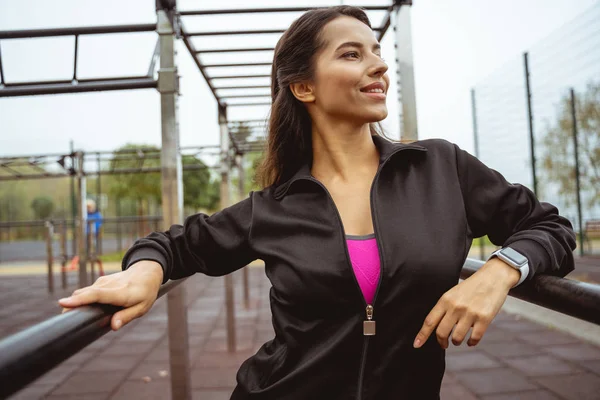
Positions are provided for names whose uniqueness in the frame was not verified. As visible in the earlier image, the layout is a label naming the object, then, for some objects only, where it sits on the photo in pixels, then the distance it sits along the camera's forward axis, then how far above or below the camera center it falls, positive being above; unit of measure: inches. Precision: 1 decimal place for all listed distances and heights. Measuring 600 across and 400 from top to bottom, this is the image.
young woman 36.4 -3.5
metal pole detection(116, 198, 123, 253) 442.7 -13.9
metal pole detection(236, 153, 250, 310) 227.2 +20.4
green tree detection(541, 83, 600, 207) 257.9 +29.0
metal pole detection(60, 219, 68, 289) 265.8 -17.5
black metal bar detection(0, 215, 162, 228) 302.2 -0.5
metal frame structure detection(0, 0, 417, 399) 74.7 +23.5
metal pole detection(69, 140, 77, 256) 237.3 +18.0
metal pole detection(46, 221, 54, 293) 252.8 -16.5
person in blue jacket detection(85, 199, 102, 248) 333.8 +5.6
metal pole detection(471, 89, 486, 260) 301.9 +51.9
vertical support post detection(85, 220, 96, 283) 247.8 -16.0
